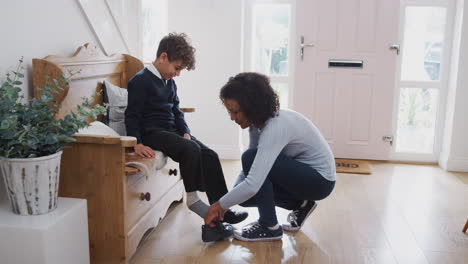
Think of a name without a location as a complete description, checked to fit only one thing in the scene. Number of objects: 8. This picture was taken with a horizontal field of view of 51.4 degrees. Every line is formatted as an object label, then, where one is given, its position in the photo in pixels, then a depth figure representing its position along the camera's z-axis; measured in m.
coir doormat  3.98
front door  4.14
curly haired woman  2.30
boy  2.51
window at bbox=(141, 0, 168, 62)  4.20
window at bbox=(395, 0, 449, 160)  4.14
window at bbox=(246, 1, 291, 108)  4.28
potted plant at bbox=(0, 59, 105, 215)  1.83
